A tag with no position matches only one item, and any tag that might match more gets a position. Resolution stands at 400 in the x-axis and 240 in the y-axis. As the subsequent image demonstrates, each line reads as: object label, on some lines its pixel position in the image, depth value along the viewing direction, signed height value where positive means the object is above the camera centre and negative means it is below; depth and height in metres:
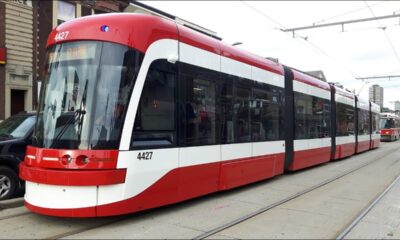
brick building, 19.34 +4.23
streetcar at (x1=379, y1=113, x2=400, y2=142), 41.02 +0.31
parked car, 7.96 -0.45
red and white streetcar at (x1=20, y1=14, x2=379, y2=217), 5.92 +0.19
